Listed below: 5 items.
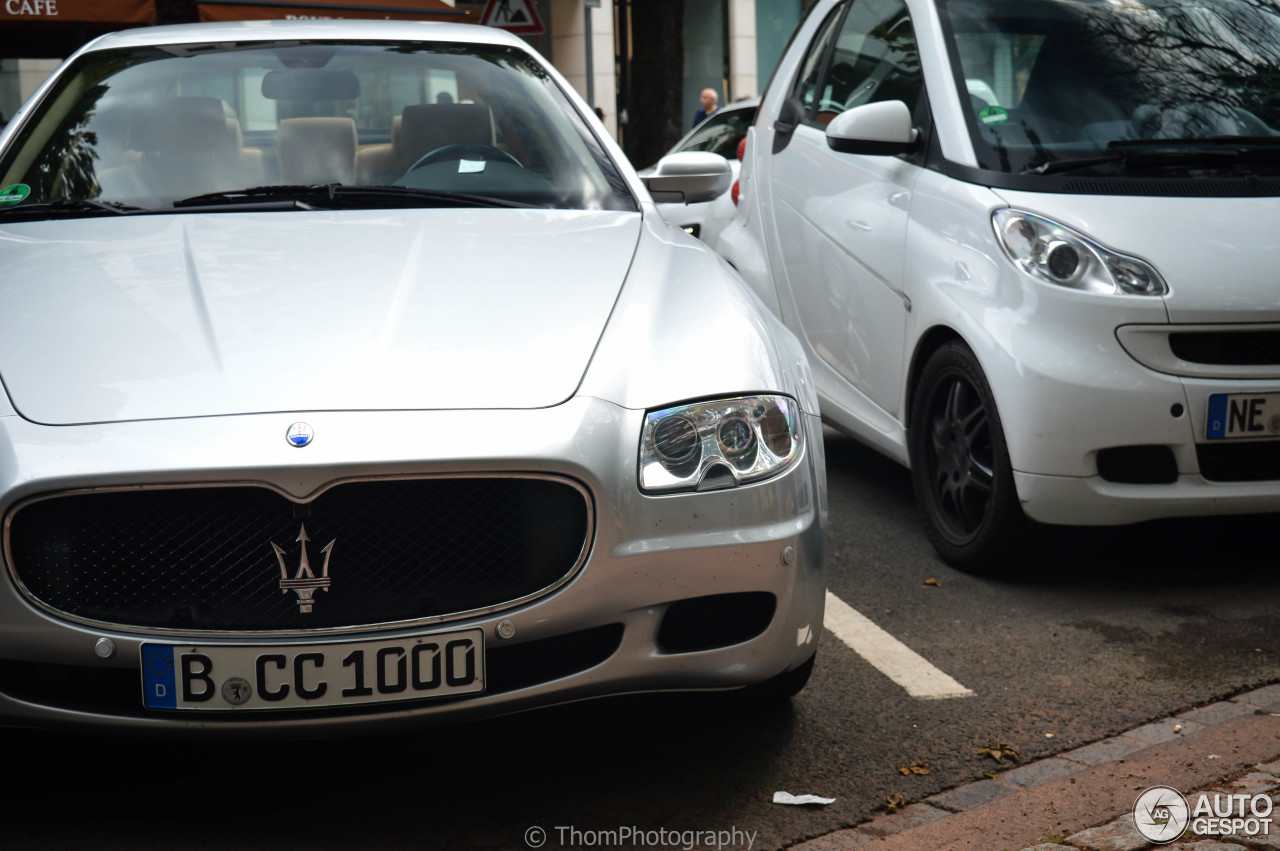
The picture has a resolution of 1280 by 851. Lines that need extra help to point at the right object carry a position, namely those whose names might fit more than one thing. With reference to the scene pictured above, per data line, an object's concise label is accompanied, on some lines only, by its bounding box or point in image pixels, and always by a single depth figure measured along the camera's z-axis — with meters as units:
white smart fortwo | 3.91
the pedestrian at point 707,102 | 18.83
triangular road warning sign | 11.20
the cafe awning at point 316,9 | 11.07
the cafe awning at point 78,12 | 10.40
